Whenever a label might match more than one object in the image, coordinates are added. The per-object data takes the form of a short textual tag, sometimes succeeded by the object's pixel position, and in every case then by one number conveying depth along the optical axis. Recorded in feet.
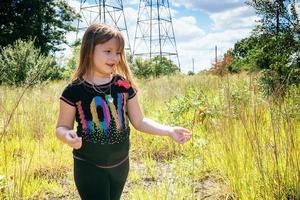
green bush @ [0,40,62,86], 41.65
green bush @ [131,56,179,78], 93.35
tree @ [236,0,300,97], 21.63
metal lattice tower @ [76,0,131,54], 90.12
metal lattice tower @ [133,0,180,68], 102.49
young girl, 6.50
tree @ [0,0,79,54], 76.48
